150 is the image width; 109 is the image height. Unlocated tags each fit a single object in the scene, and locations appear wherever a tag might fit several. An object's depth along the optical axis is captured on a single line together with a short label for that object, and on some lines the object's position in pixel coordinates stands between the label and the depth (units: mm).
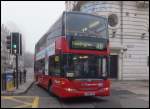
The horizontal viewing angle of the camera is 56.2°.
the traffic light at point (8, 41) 8435
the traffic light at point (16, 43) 8397
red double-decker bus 5783
